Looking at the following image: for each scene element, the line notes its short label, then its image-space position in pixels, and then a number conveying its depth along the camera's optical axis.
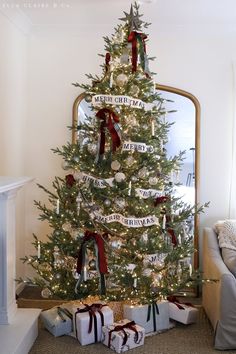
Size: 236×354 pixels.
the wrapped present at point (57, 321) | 2.91
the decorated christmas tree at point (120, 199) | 2.85
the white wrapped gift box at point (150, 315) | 2.91
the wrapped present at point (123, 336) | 2.68
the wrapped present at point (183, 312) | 3.07
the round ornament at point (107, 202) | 2.87
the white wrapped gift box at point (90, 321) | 2.78
